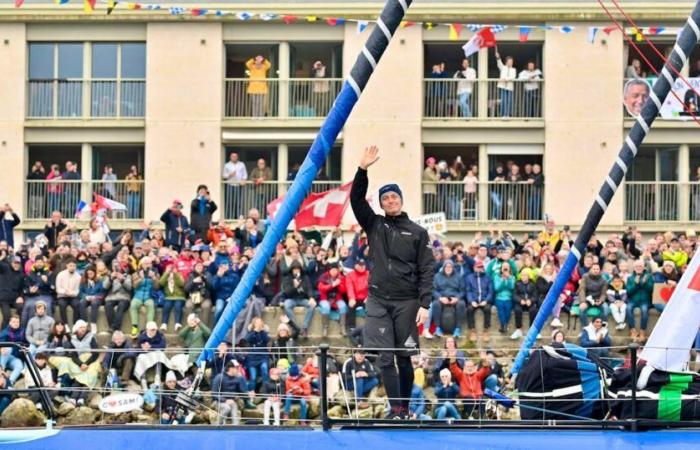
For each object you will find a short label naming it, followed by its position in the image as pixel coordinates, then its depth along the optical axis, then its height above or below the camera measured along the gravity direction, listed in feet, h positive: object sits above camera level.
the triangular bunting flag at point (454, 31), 98.87 +14.37
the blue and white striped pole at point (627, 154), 44.29 +2.83
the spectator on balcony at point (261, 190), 113.80 +3.71
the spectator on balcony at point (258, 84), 115.24 +12.15
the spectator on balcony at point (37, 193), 115.03 +3.34
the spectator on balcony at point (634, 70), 111.96 +13.22
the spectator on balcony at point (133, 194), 114.52 +3.32
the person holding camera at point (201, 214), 88.16 +1.38
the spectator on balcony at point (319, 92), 115.75 +11.64
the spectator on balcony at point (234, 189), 112.57 +3.76
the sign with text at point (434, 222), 77.56 +0.92
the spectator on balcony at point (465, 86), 114.21 +12.01
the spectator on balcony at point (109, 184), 114.52 +4.09
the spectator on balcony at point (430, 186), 112.57 +4.14
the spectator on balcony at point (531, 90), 113.70 +11.77
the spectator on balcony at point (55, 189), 115.03 +3.67
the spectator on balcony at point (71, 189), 114.83 +3.70
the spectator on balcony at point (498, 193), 112.57 +3.64
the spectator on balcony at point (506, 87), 113.56 +11.94
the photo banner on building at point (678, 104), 99.66 +9.84
